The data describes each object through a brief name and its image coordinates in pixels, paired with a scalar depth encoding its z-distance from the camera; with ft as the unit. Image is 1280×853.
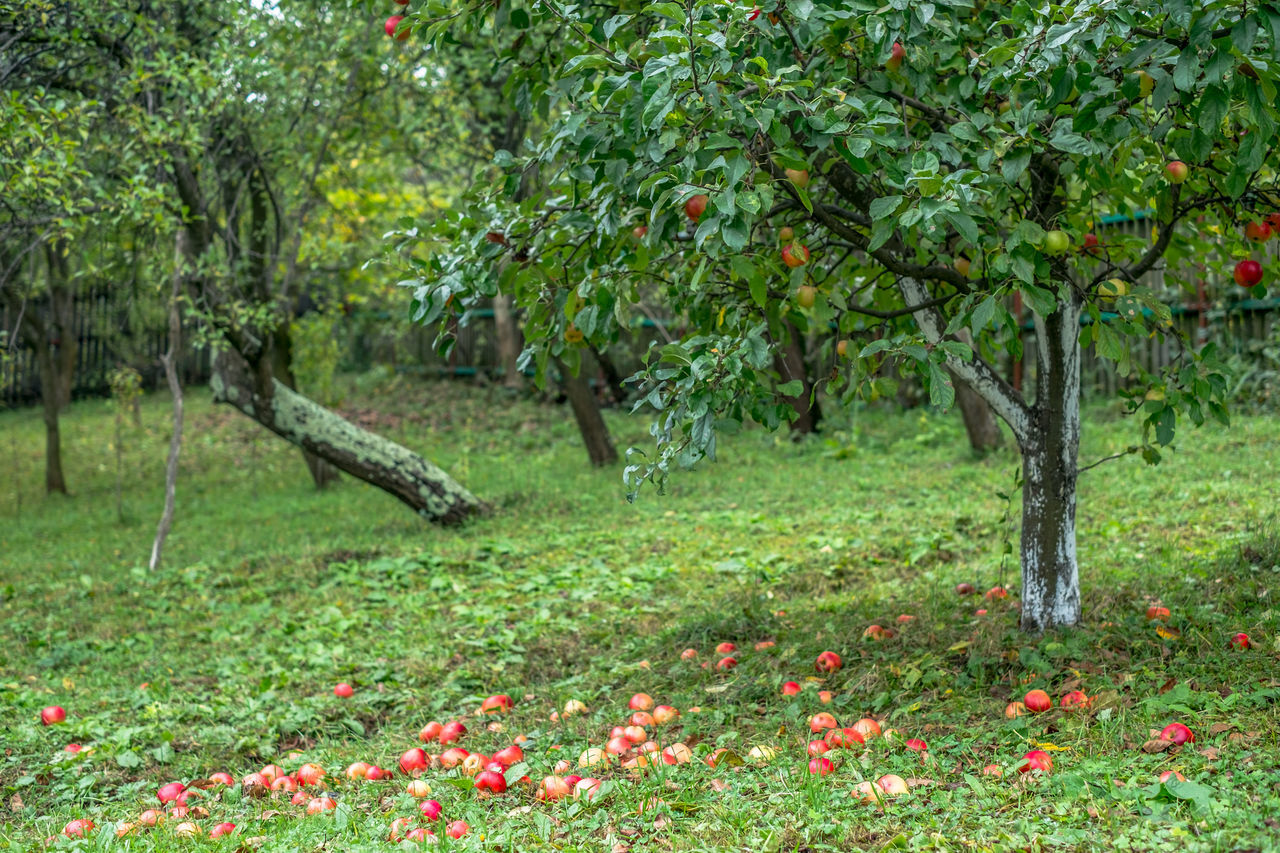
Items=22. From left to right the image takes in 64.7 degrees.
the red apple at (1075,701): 10.71
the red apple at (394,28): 11.01
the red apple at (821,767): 9.61
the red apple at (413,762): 11.37
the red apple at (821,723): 11.22
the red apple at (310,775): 11.35
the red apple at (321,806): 10.09
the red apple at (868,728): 10.75
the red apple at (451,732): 12.66
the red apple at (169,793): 11.21
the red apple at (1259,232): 10.77
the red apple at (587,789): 9.52
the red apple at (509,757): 11.12
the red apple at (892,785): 8.91
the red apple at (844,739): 10.48
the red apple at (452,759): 11.28
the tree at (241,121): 22.56
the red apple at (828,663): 13.28
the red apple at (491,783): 10.28
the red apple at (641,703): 12.85
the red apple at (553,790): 9.77
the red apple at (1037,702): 10.91
